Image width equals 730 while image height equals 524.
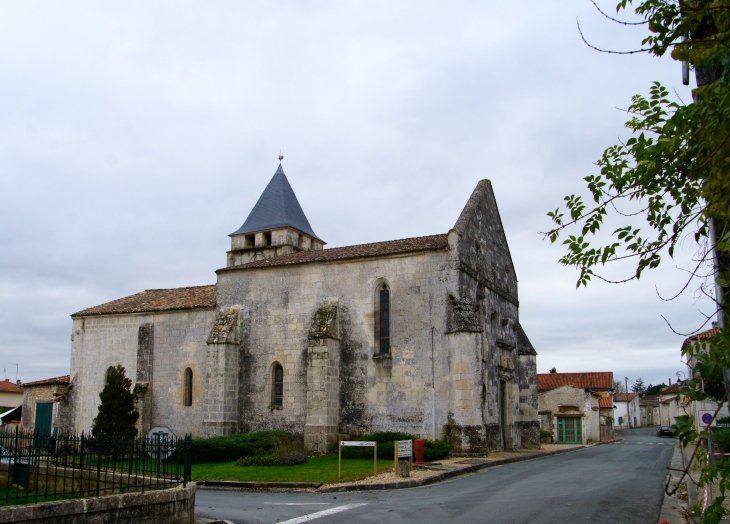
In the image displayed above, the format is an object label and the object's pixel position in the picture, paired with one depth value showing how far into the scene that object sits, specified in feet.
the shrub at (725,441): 51.58
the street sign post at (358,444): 52.13
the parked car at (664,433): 165.31
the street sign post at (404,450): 51.90
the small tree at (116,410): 76.89
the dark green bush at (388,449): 61.50
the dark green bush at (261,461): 61.91
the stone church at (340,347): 70.49
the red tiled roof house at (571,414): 126.21
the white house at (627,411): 245.24
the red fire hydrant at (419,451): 59.36
